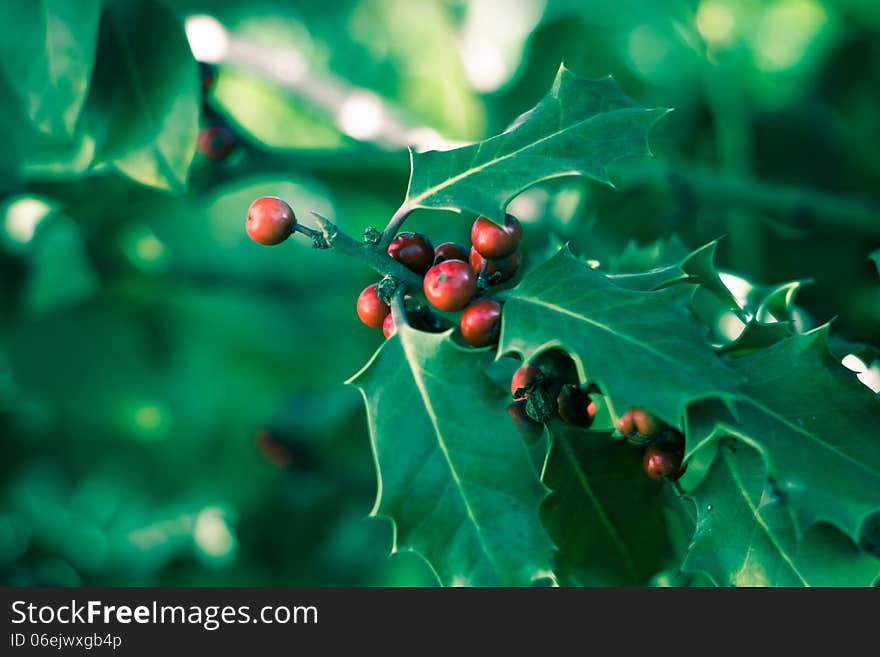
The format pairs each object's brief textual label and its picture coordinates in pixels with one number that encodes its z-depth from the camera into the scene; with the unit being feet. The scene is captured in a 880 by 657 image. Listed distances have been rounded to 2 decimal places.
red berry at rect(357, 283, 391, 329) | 1.54
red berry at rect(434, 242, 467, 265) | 1.56
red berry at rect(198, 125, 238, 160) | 1.88
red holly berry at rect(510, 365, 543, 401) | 1.52
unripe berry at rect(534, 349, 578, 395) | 1.52
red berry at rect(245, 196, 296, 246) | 1.53
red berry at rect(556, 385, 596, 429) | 1.55
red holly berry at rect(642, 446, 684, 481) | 1.52
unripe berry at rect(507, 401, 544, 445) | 1.53
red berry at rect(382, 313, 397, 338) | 1.53
